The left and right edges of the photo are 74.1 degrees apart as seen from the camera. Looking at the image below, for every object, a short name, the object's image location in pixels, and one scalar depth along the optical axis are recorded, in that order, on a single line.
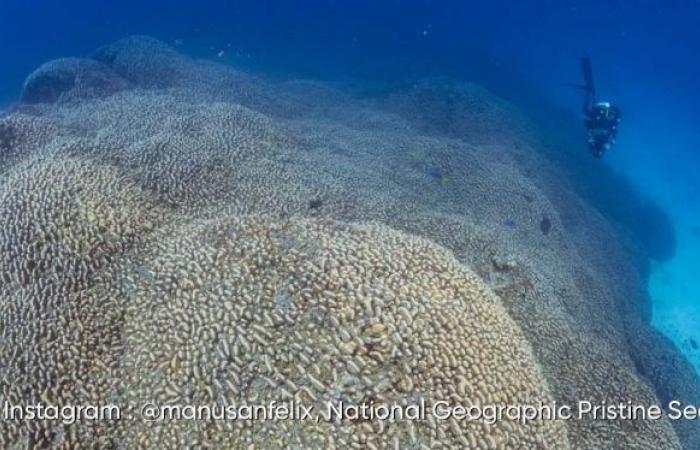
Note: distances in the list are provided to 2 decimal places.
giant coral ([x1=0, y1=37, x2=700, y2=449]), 3.28
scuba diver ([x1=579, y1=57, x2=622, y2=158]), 13.17
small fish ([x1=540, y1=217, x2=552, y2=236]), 9.08
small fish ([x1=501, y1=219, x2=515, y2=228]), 8.52
